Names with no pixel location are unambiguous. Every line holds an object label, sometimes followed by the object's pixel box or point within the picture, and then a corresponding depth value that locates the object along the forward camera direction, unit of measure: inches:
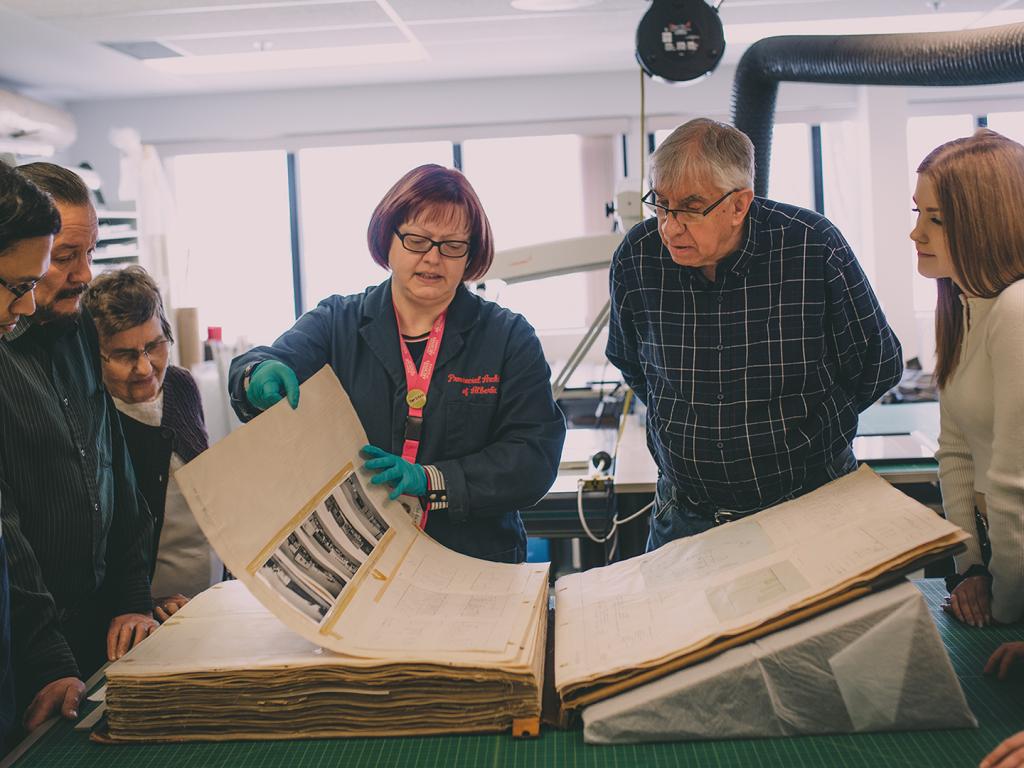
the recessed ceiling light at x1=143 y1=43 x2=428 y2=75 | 192.1
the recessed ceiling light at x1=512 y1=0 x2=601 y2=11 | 157.0
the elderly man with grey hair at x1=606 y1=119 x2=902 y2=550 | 59.1
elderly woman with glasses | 72.9
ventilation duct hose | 73.7
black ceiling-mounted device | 87.4
